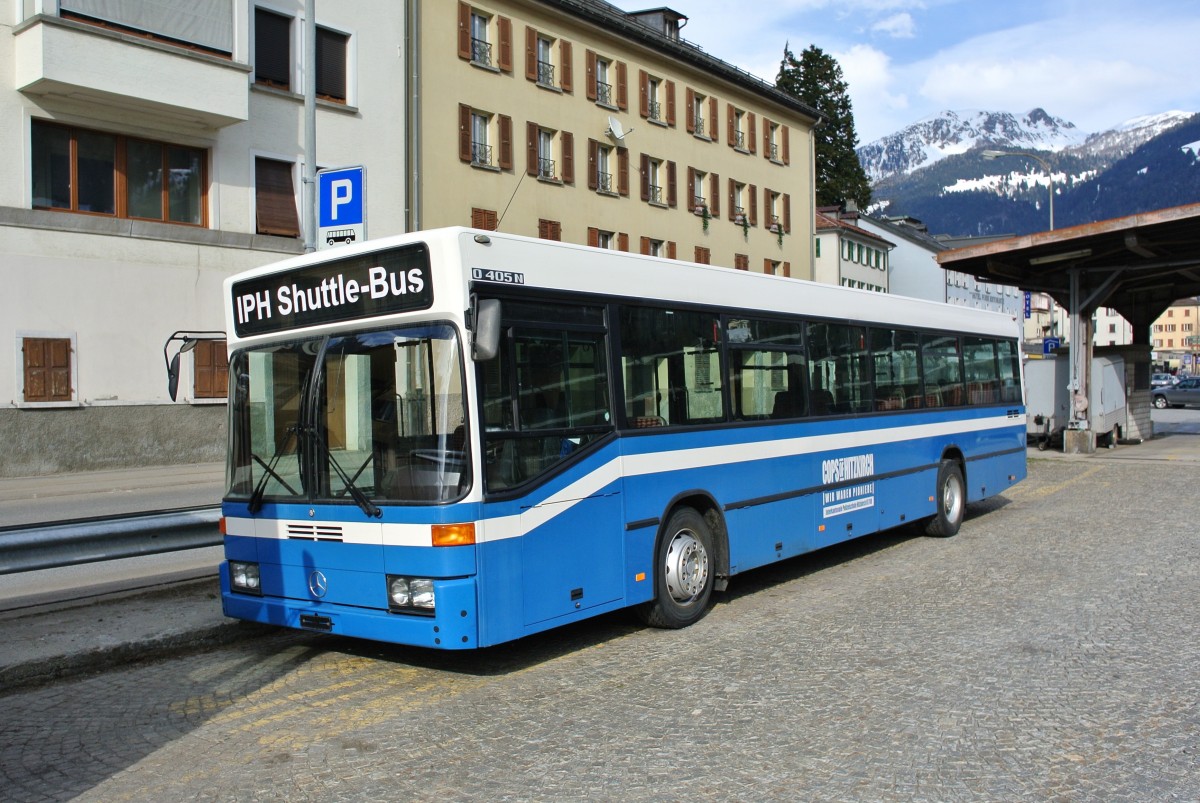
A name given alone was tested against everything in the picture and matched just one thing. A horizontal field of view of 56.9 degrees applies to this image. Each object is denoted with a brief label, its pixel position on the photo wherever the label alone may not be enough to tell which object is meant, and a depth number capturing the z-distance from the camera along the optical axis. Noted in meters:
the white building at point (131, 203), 21.44
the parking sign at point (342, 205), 10.84
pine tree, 72.19
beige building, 31.77
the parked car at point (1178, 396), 63.34
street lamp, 36.90
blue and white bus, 6.43
